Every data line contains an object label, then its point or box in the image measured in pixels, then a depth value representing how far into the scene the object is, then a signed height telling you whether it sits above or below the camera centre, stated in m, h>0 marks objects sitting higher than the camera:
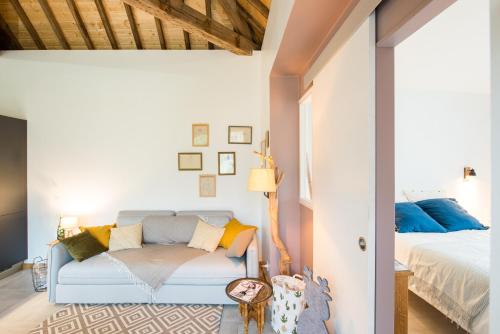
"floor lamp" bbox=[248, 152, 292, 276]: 2.16 -0.19
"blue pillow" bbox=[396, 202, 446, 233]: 2.80 -0.66
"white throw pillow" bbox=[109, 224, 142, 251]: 2.84 -0.86
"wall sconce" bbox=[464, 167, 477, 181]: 3.46 -0.10
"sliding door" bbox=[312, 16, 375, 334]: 1.17 -0.07
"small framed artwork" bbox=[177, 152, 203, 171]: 3.49 +0.08
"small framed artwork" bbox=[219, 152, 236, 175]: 3.51 +0.04
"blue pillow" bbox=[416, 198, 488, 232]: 2.83 -0.59
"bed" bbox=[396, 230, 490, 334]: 1.76 -0.89
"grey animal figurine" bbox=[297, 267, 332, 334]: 1.46 -0.89
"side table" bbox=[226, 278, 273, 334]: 1.86 -1.12
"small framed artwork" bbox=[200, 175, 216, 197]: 3.50 -0.31
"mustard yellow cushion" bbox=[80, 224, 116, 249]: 2.82 -0.80
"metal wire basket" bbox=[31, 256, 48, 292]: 2.80 -1.33
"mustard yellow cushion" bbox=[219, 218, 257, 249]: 2.87 -0.81
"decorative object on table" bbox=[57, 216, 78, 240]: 3.16 -0.81
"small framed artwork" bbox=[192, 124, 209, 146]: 3.49 +0.48
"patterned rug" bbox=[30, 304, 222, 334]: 2.11 -1.43
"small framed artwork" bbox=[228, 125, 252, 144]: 3.50 +0.48
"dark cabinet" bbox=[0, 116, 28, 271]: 3.04 -0.34
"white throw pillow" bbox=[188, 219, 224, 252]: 2.85 -0.86
